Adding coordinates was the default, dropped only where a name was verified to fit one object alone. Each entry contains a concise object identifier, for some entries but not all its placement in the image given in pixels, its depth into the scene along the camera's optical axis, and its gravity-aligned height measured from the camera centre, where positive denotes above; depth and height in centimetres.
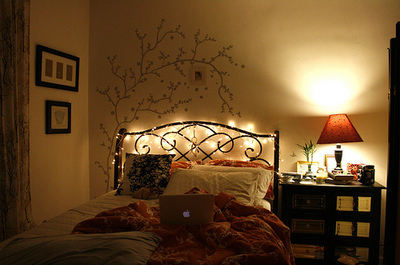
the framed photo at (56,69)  286 +55
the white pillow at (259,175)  259 -42
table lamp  266 -4
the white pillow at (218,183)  248 -48
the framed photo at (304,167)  296 -38
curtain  245 +3
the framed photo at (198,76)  322 +54
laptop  175 -49
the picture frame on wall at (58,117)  296 +7
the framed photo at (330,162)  298 -33
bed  138 -56
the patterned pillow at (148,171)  278 -43
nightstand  260 -79
